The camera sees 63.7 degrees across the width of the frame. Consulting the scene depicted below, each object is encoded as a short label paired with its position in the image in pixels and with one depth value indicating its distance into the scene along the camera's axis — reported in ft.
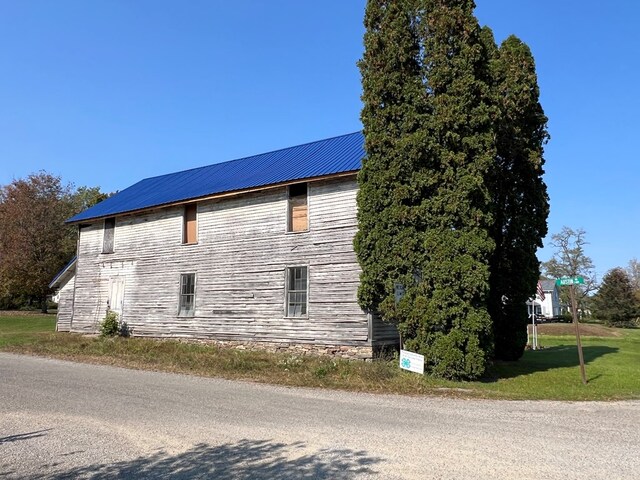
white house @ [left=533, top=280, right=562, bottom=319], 223.51
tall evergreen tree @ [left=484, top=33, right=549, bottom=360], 54.70
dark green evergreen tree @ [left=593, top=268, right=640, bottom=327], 176.76
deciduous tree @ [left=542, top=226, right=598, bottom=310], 254.88
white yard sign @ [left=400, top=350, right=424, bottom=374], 42.98
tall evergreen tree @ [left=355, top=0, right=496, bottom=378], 42.60
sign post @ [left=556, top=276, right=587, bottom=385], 42.01
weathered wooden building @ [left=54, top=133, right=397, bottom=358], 56.65
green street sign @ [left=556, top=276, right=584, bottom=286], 42.16
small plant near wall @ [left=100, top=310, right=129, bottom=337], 75.87
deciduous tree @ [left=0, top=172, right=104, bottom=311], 141.28
